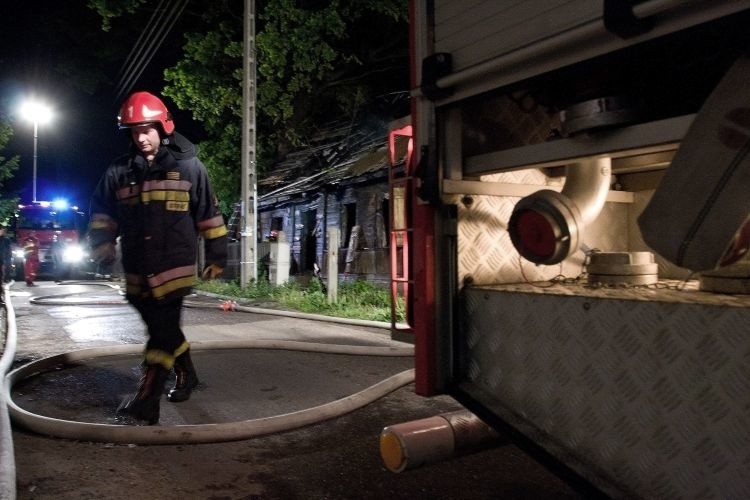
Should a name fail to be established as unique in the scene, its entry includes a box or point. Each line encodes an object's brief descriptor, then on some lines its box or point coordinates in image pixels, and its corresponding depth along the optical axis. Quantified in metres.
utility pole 13.50
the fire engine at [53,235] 23.53
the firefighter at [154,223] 3.77
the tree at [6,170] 26.33
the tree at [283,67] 17.78
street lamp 28.58
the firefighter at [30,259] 19.88
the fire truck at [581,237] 1.64
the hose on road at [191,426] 3.18
